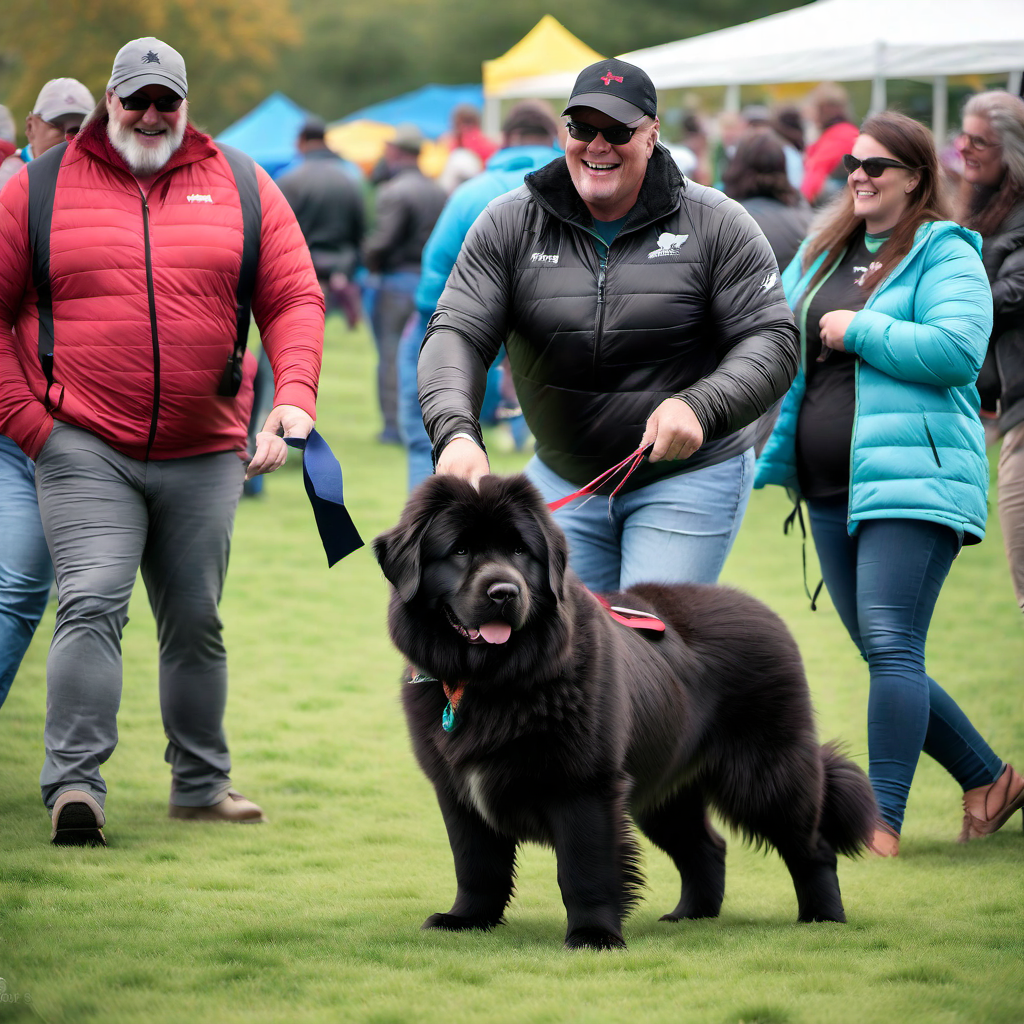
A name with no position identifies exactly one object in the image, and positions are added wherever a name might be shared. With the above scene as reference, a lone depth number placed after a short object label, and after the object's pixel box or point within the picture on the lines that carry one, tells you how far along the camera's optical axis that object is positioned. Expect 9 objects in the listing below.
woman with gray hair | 10.49
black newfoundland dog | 6.71
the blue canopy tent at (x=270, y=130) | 46.94
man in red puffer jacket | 8.84
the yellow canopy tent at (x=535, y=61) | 42.84
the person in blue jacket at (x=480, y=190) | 14.19
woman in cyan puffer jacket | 8.99
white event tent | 26.16
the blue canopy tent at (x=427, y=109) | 69.69
